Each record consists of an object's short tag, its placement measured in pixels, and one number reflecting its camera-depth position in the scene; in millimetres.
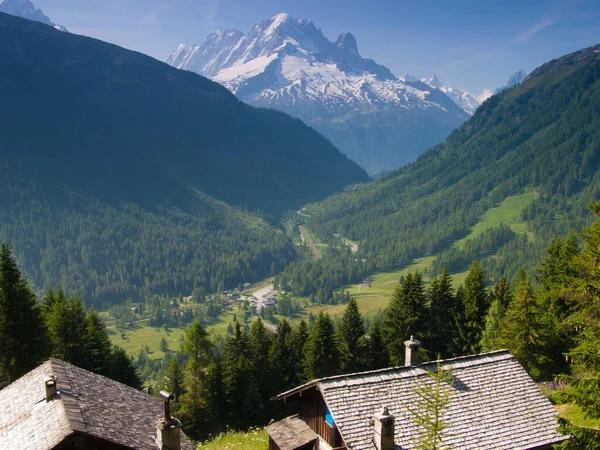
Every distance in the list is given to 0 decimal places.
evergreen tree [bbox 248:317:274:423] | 55306
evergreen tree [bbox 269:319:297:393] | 59375
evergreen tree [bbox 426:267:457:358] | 58781
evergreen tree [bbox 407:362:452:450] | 11995
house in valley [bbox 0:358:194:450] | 18641
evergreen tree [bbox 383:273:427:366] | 57156
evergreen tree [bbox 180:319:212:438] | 50781
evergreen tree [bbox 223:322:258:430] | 52312
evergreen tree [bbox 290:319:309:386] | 59150
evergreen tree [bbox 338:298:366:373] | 58831
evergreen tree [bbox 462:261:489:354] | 56500
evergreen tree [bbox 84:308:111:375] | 48719
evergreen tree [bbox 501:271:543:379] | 42719
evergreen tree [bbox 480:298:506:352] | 48875
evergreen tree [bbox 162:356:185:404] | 56438
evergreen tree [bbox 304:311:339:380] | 56906
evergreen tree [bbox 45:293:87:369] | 46281
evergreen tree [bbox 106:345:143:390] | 52312
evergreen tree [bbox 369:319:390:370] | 59594
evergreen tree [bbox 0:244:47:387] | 39000
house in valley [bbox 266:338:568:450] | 22062
